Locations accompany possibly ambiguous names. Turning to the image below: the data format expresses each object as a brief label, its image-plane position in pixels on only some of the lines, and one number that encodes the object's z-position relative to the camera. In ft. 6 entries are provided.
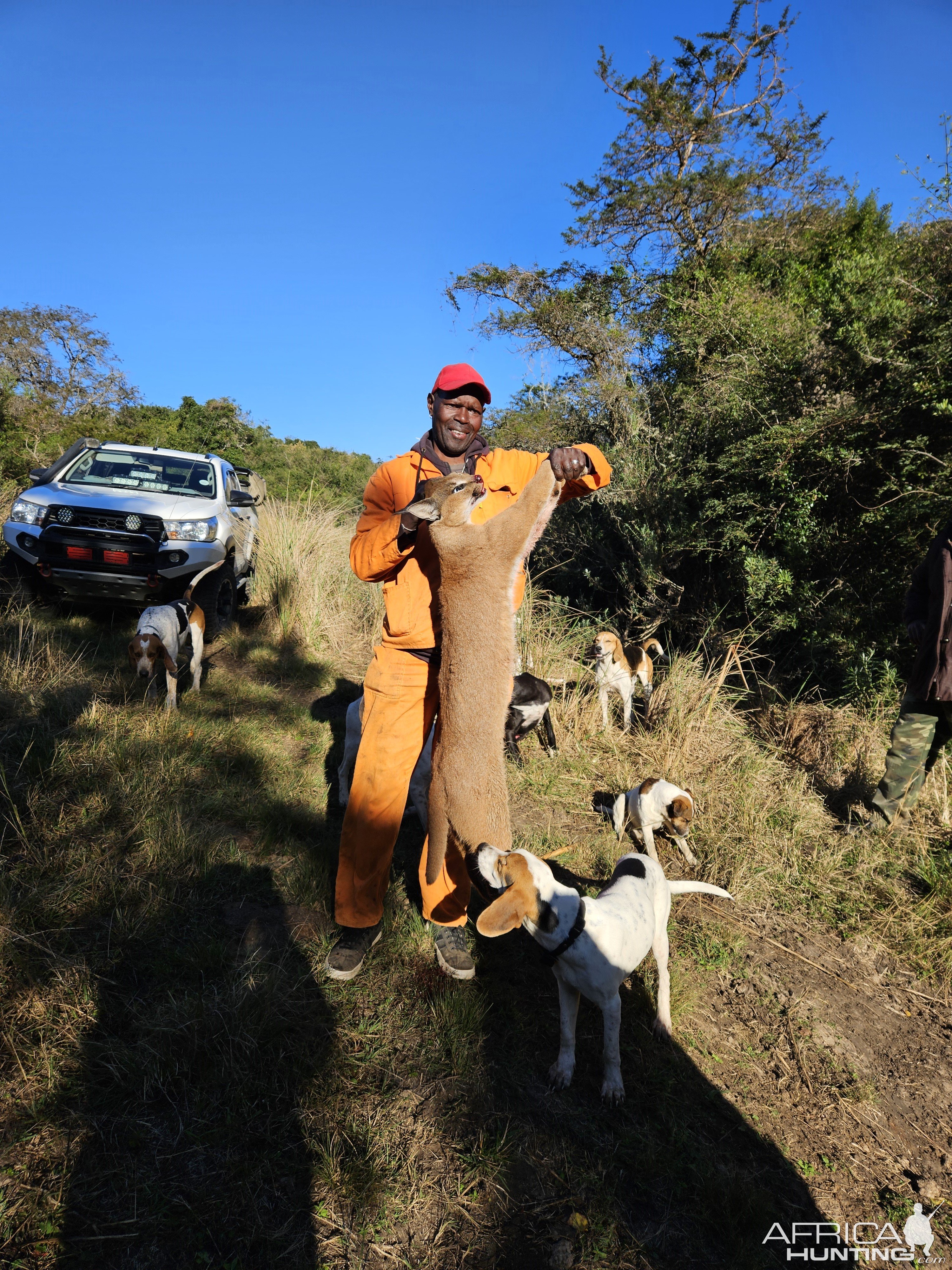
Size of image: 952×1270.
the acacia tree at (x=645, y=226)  35.68
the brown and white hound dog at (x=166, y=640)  17.33
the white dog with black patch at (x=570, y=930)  7.15
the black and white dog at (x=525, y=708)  15.93
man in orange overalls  8.80
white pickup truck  20.52
